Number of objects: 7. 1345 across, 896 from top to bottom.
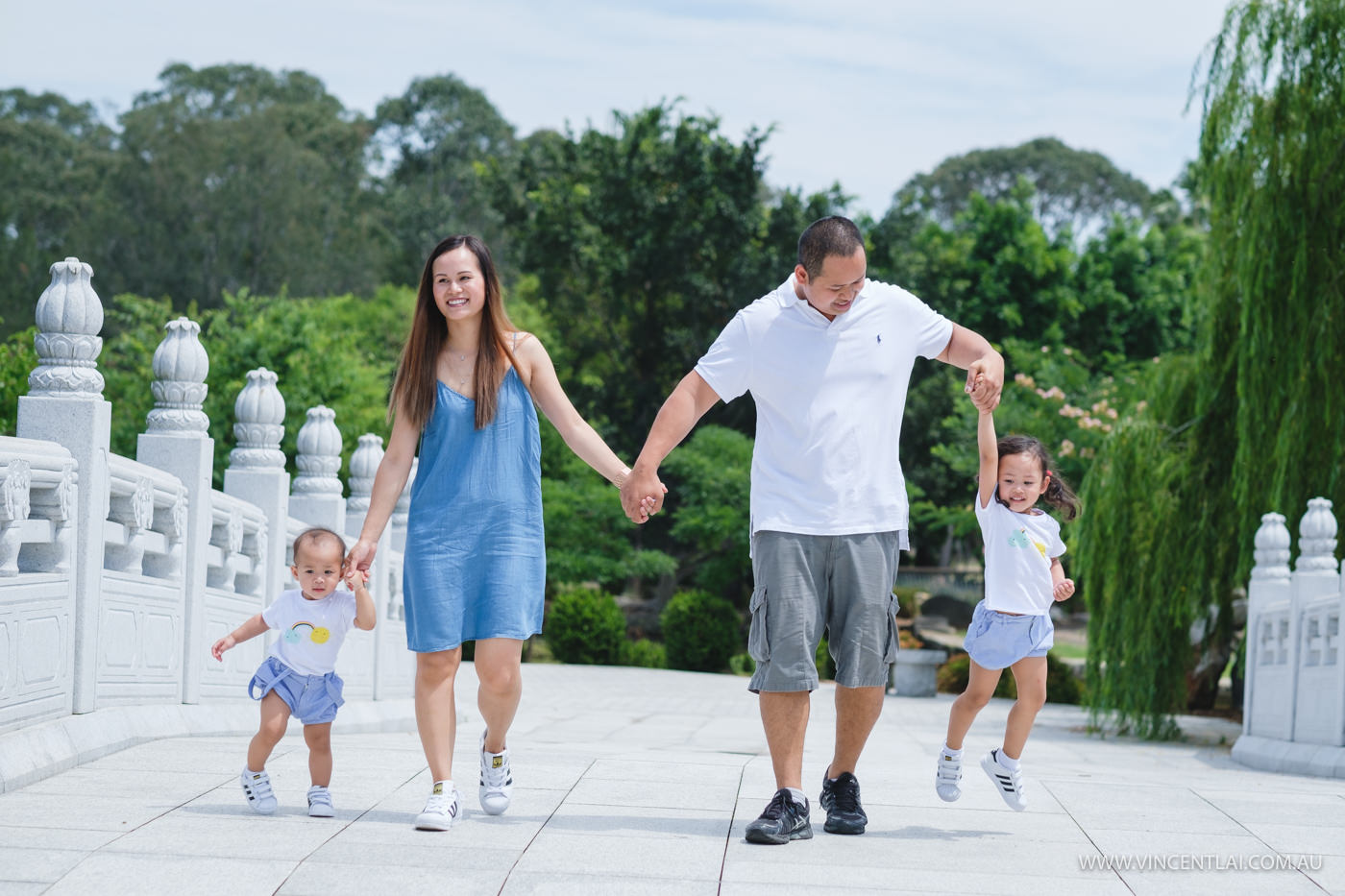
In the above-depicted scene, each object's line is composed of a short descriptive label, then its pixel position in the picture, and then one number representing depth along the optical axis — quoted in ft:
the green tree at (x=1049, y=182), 181.37
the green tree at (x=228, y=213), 130.93
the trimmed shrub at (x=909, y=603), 96.17
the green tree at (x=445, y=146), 153.17
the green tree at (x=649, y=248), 91.56
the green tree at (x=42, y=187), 124.16
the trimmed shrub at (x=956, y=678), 71.36
